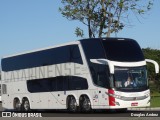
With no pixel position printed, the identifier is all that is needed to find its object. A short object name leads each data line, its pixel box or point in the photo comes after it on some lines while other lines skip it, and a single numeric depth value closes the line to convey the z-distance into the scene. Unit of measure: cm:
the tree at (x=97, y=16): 3744
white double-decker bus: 2372
